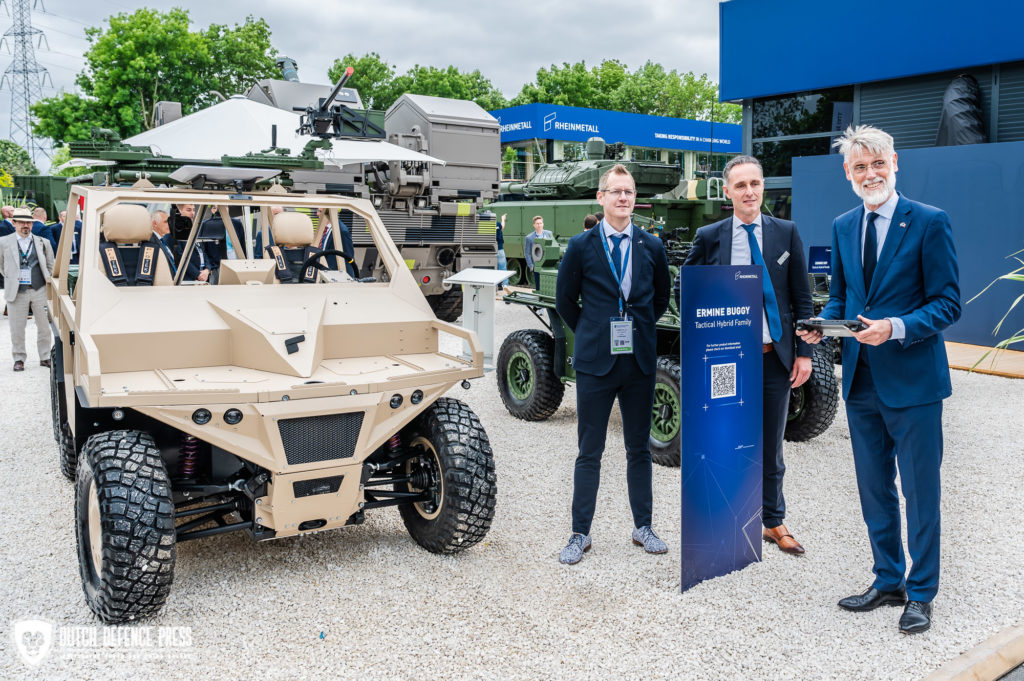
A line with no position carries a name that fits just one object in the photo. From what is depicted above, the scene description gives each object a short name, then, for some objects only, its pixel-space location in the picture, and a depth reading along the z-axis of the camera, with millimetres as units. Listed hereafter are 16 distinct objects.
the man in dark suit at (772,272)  4379
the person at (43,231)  10981
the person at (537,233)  16312
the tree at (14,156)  51469
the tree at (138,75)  37188
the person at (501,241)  17094
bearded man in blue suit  3479
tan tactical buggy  3684
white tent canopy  8117
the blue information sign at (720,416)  3977
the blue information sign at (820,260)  8156
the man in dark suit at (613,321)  4312
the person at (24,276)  9875
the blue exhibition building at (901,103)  11852
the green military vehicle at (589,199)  15969
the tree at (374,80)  51688
